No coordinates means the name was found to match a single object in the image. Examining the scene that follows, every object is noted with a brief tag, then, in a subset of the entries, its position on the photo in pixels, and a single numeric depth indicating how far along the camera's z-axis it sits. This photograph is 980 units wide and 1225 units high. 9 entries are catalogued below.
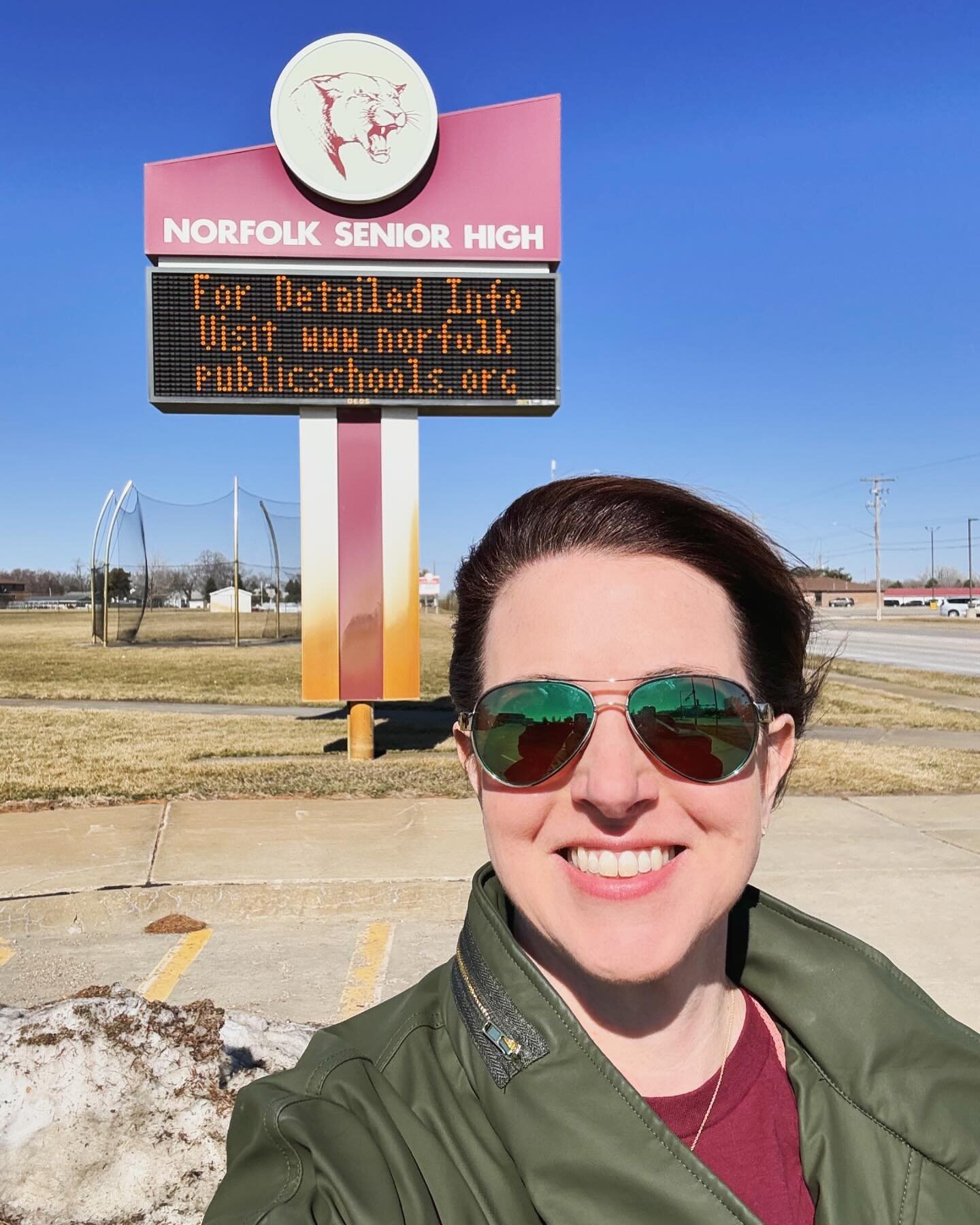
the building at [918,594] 104.44
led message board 8.16
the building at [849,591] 98.75
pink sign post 8.15
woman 1.05
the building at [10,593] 99.93
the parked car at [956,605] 72.19
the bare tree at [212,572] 29.91
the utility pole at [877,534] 63.08
